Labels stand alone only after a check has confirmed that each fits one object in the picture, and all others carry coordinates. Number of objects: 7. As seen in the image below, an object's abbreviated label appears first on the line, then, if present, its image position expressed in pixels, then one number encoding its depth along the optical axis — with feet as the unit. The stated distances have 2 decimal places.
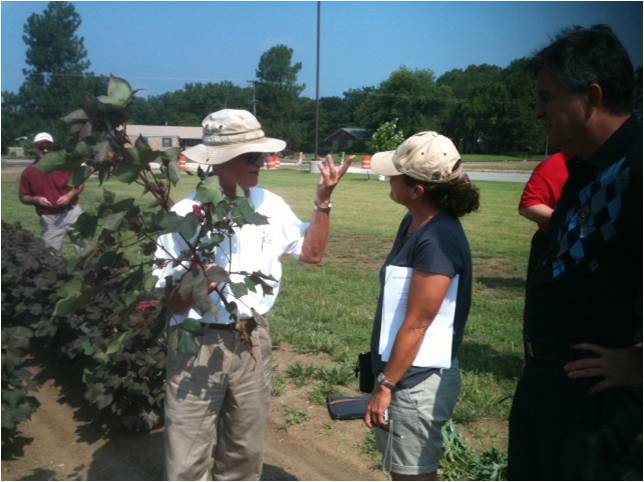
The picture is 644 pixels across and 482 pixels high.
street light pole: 88.58
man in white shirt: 8.09
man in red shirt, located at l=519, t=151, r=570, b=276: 11.96
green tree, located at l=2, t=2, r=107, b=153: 116.37
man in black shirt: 5.23
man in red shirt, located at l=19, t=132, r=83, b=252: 23.44
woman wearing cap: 7.13
